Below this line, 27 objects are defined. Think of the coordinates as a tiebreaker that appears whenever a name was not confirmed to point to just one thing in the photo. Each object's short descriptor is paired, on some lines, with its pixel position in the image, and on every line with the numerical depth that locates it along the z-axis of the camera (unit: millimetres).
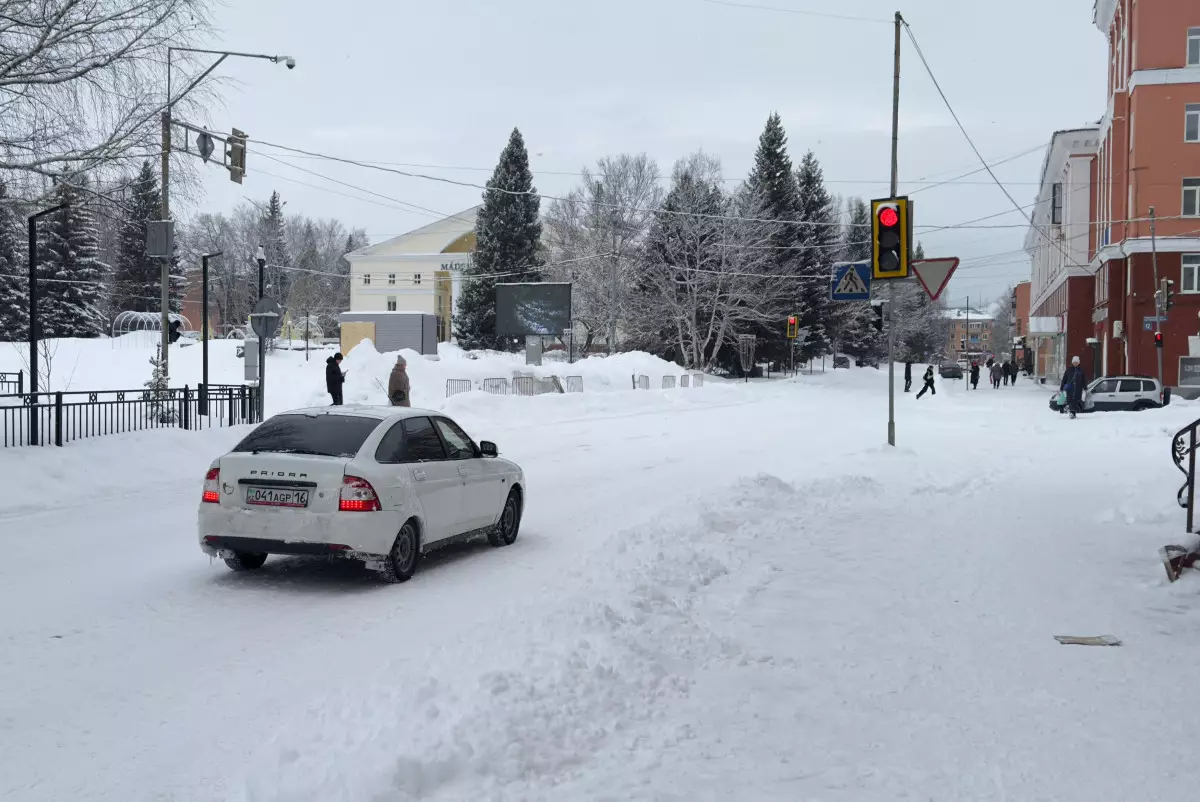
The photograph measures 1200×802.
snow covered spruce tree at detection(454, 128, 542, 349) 74938
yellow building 93312
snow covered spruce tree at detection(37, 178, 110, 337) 66750
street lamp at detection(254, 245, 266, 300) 27436
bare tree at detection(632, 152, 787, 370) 61688
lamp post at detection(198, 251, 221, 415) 24084
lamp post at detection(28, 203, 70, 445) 19833
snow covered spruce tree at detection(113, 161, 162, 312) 84375
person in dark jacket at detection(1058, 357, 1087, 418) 33031
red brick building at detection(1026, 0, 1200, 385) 46156
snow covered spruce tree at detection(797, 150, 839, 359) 73000
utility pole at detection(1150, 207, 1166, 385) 41438
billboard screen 56812
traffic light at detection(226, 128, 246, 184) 21344
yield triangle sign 17156
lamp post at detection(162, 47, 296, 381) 16859
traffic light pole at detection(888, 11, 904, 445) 18250
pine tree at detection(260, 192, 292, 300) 105069
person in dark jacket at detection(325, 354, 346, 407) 25234
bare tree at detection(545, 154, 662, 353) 67312
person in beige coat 22297
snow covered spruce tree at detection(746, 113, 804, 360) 67062
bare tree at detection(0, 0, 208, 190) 14672
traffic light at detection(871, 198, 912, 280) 16531
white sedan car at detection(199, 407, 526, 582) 8242
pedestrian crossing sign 18734
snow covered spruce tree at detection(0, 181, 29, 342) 64625
